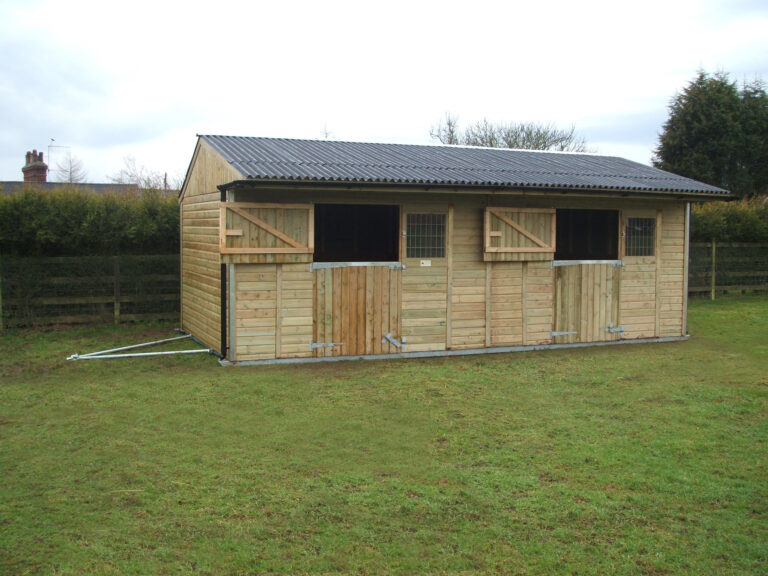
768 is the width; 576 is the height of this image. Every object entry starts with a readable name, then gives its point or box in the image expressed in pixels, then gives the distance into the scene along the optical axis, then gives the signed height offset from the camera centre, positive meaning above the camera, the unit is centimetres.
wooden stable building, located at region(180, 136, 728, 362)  959 +13
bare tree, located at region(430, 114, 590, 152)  2917 +516
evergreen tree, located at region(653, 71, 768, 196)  2681 +469
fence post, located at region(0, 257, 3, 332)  1195 -71
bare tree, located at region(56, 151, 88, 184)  3253 +389
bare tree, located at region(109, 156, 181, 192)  2526 +304
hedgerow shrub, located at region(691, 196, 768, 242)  1809 +96
